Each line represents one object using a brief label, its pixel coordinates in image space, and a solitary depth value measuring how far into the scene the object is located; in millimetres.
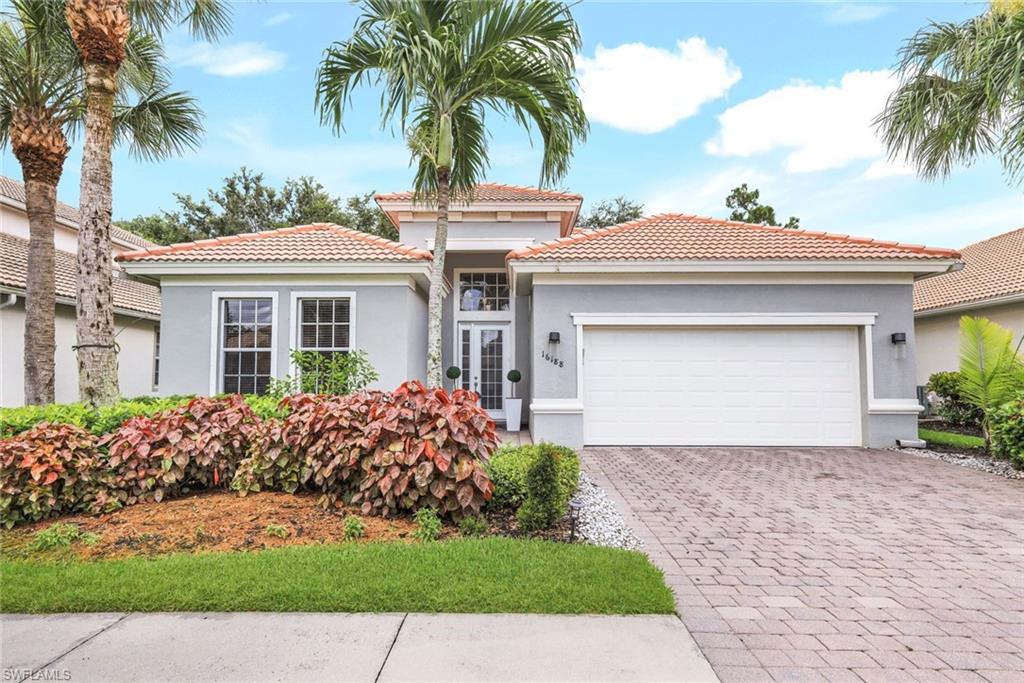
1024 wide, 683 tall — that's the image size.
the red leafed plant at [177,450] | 5102
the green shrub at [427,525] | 4453
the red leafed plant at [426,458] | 4699
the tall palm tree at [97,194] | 6234
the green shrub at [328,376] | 8414
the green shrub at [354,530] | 4438
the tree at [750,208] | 26672
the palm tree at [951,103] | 8766
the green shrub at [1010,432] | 7492
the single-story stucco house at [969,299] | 12820
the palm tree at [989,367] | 8570
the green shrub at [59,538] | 4203
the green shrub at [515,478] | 5047
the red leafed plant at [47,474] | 4664
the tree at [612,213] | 28531
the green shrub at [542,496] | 4535
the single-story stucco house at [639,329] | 9406
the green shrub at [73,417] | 5273
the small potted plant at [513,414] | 11688
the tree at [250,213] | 27734
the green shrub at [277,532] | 4418
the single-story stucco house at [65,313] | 10734
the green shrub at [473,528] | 4602
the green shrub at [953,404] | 12367
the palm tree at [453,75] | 6805
